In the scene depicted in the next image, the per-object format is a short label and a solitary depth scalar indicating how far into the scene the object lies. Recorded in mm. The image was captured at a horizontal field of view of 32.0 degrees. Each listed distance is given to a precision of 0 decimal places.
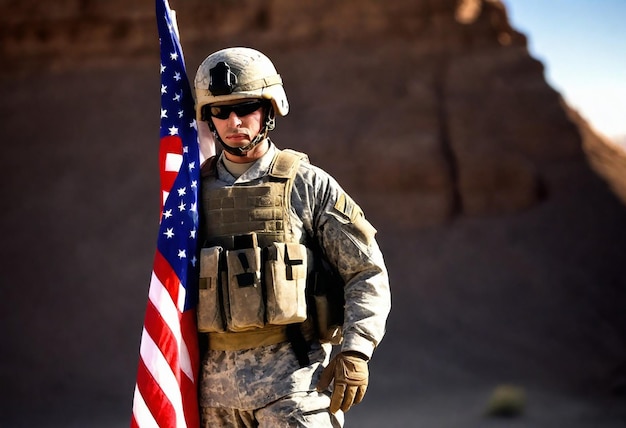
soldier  4223
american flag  4367
